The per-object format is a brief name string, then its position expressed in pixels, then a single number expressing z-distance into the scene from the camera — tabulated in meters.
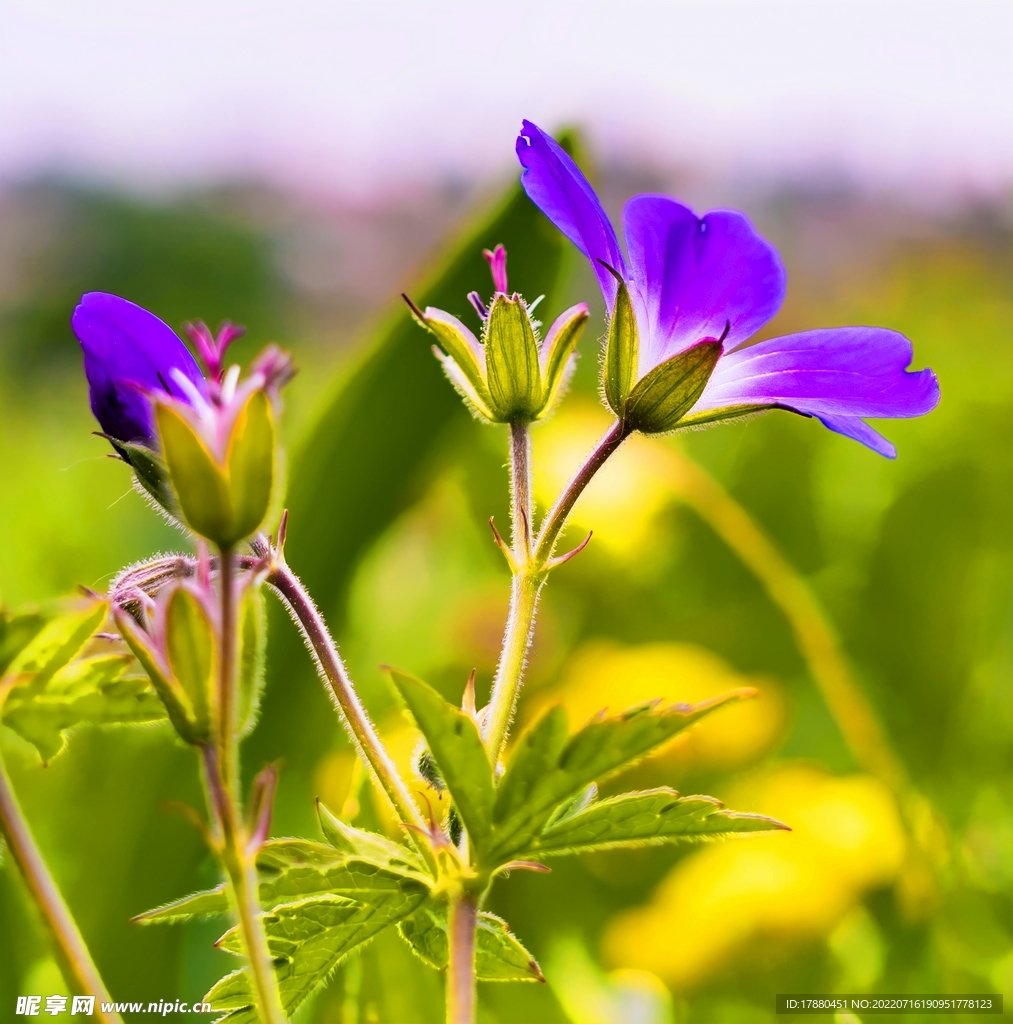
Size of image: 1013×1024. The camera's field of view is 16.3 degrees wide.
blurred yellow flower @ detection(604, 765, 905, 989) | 0.32
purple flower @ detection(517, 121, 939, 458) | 0.21
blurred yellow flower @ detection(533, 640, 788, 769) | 0.40
